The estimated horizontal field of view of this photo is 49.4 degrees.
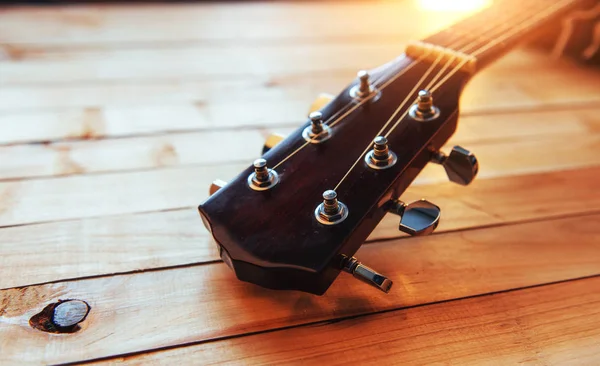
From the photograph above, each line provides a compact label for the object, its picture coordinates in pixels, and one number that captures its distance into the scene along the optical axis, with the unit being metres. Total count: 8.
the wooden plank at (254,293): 0.30
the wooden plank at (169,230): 0.33
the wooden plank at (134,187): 0.37
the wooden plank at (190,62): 0.50
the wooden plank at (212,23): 0.56
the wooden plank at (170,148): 0.40
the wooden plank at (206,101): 0.44
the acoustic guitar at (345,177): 0.28
